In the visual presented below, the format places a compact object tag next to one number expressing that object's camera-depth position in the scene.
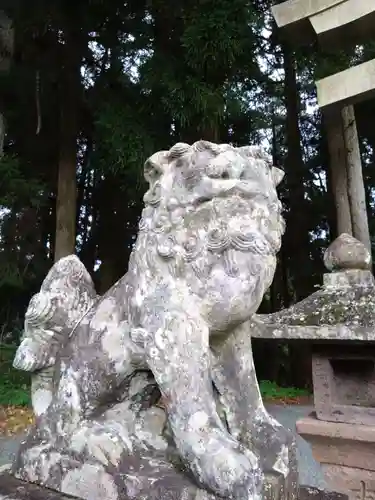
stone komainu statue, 1.08
